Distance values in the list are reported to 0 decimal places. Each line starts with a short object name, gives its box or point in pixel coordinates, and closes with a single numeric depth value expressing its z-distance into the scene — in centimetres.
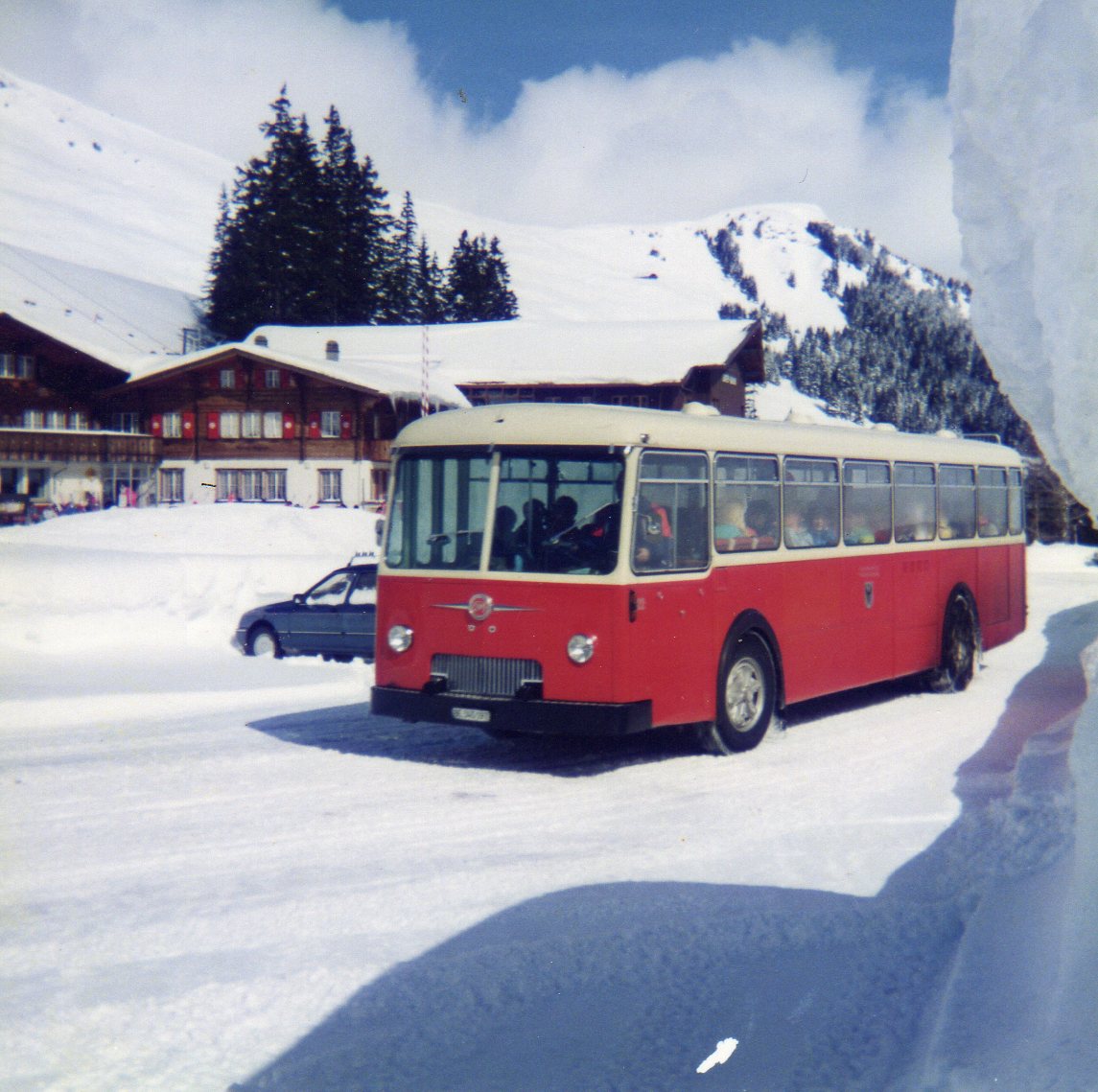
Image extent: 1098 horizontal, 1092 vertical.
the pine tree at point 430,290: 10271
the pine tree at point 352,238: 8625
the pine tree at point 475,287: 10431
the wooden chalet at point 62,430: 5062
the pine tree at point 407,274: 9369
